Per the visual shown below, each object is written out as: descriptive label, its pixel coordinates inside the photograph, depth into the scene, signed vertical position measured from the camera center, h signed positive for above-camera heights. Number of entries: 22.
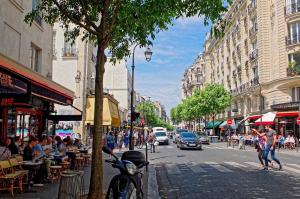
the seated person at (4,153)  10.35 -0.63
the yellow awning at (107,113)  23.36 +1.21
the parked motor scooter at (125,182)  6.14 -0.85
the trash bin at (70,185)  6.59 -0.97
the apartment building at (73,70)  34.62 +5.88
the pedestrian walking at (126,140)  36.19 -0.86
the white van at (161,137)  43.16 -0.68
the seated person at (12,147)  12.30 -0.52
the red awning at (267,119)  37.51 +1.26
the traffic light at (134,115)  19.81 +0.85
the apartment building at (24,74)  10.44 +1.68
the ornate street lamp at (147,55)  20.01 +4.09
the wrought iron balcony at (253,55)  45.88 +9.64
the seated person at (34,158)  10.64 -0.78
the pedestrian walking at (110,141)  21.75 -0.58
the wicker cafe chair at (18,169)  9.42 -1.02
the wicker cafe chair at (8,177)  8.75 -1.09
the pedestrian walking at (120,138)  31.33 -0.60
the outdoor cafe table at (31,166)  9.88 -0.93
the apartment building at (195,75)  109.53 +17.54
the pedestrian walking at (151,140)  28.55 -0.68
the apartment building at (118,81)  84.50 +11.31
